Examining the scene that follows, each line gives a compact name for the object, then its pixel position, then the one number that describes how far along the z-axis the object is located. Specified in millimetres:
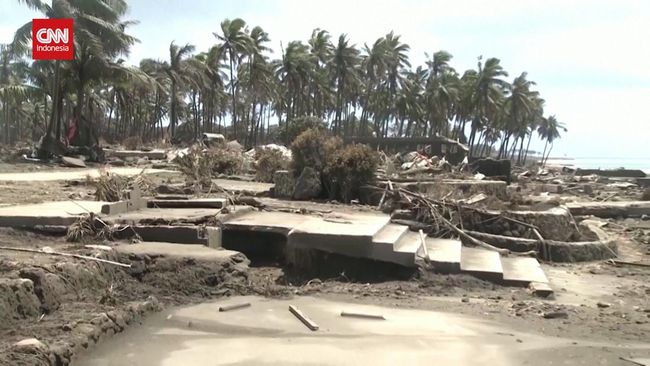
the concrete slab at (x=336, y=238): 8875
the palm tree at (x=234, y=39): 54741
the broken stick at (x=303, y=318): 6184
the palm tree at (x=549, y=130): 119062
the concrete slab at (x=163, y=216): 9047
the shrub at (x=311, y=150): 15781
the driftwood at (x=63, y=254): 6773
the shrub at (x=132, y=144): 36875
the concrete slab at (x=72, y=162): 24359
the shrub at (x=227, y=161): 20744
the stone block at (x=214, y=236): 8985
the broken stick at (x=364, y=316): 6695
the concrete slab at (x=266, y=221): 9648
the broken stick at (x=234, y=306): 6689
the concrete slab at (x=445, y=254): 9000
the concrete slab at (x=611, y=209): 19641
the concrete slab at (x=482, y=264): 8977
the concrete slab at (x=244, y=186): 15644
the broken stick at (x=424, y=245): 9111
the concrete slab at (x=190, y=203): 11016
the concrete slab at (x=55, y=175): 16969
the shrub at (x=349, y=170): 15102
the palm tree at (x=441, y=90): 73000
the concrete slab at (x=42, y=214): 8453
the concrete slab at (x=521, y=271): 8930
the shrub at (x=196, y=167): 14477
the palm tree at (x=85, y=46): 26891
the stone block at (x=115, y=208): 9398
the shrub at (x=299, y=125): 43231
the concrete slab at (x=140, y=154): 30444
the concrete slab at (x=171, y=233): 8797
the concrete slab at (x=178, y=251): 7762
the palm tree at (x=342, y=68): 64688
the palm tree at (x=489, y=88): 73000
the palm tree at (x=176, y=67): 54625
